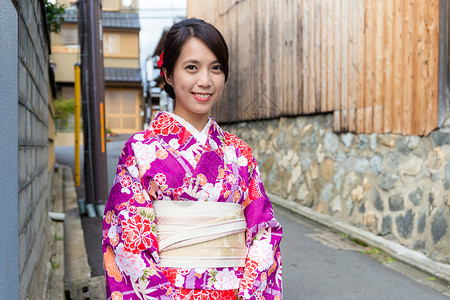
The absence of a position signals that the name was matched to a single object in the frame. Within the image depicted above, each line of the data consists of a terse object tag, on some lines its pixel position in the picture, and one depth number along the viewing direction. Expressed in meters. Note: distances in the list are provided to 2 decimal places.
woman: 1.75
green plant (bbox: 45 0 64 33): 7.89
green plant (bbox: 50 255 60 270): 4.12
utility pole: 7.39
